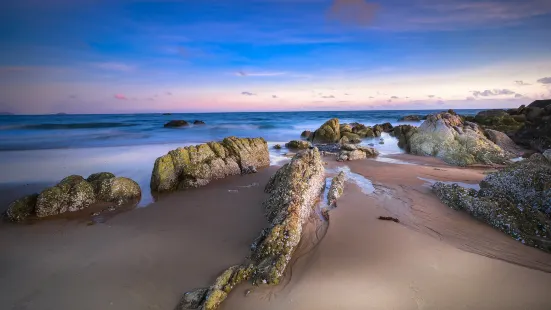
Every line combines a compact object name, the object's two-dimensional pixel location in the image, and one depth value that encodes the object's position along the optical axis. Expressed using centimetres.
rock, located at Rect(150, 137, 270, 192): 851
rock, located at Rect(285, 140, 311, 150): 1748
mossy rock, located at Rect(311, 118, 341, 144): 2052
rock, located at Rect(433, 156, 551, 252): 496
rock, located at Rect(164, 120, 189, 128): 3944
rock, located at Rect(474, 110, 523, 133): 2042
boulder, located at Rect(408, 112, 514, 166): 1154
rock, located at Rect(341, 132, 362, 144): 1989
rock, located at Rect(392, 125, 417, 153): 1576
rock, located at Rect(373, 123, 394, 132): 2873
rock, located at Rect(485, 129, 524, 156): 1423
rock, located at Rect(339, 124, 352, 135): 2250
